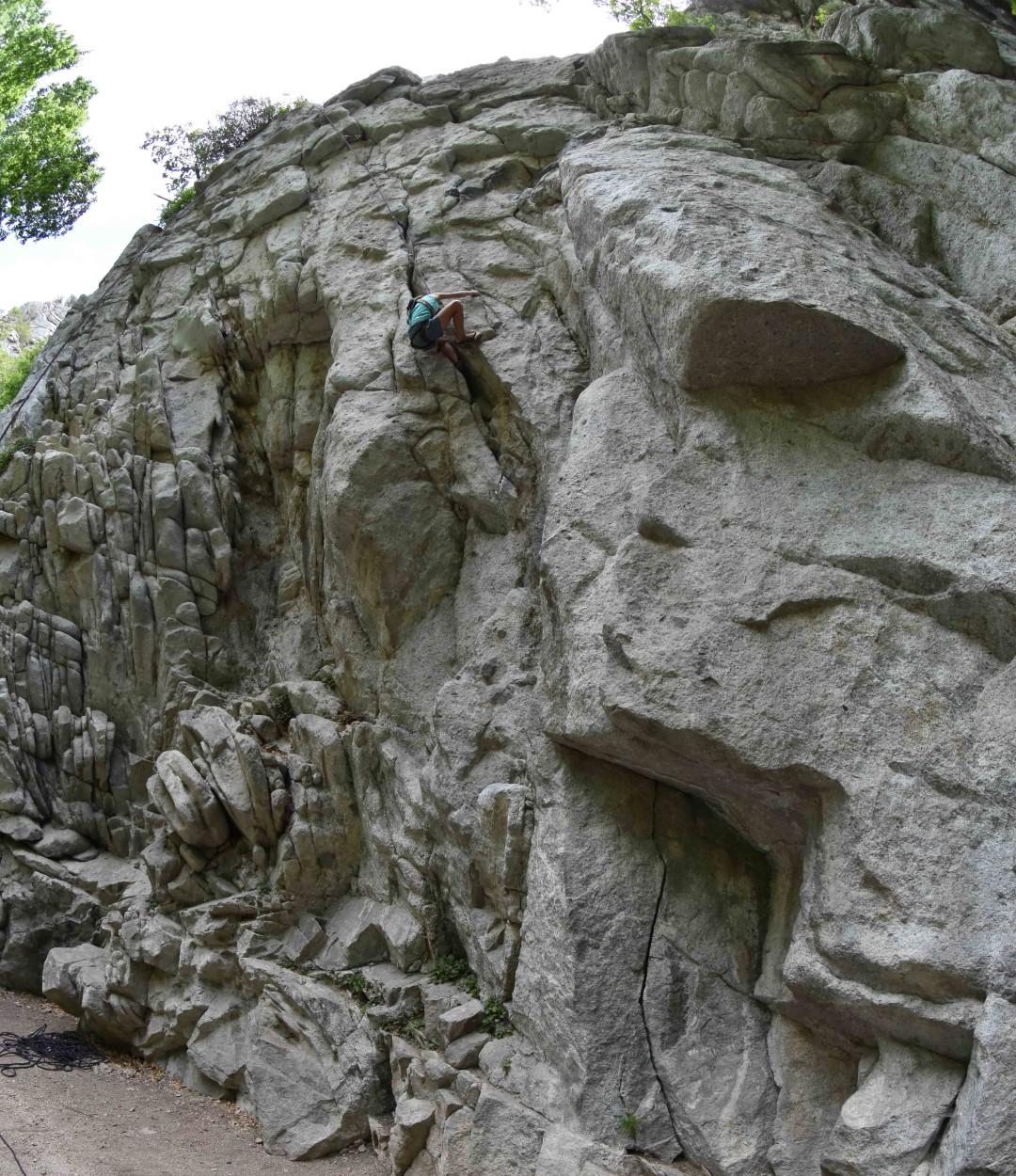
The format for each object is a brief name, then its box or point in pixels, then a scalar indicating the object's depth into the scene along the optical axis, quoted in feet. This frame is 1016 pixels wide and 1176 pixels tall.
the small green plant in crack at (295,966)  44.82
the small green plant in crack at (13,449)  66.33
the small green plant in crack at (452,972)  40.24
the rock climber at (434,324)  47.83
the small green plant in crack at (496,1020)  36.83
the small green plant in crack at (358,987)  42.29
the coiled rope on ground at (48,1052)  46.68
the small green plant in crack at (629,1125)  30.91
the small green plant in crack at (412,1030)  39.17
